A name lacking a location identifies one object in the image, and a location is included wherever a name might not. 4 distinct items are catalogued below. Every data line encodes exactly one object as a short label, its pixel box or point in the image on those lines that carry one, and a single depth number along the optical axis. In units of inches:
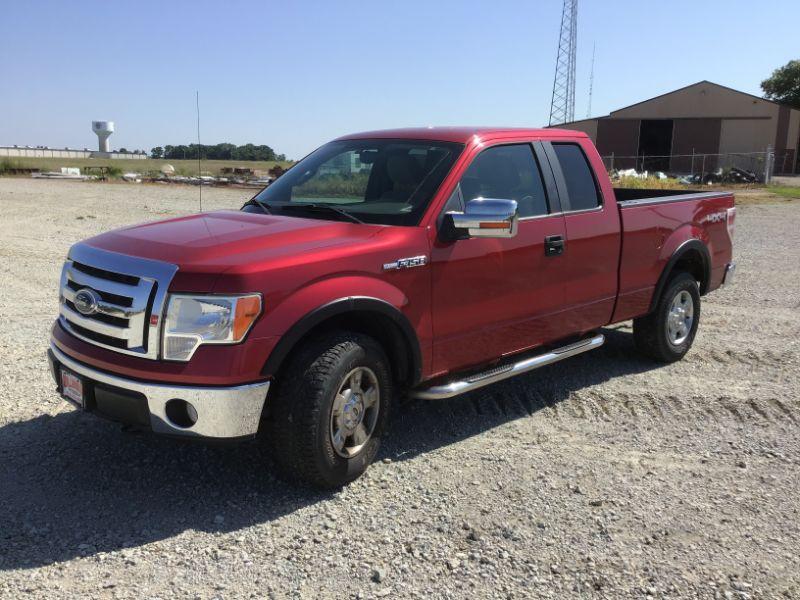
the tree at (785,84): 2711.4
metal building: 1723.7
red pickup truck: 141.9
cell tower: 1968.5
